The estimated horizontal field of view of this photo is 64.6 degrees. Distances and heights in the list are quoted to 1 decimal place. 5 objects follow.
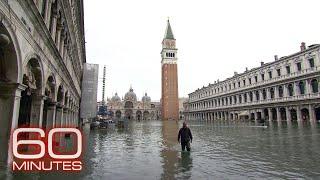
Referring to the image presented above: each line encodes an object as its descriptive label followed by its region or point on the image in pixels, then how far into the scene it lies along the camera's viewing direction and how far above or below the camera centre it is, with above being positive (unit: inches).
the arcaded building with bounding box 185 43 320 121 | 1473.9 +205.3
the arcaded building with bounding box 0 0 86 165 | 264.5 +78.7
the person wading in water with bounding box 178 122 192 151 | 444.8 -30.0
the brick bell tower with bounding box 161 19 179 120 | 3636.8 +513.6
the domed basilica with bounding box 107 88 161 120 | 5172.2 +249.4
